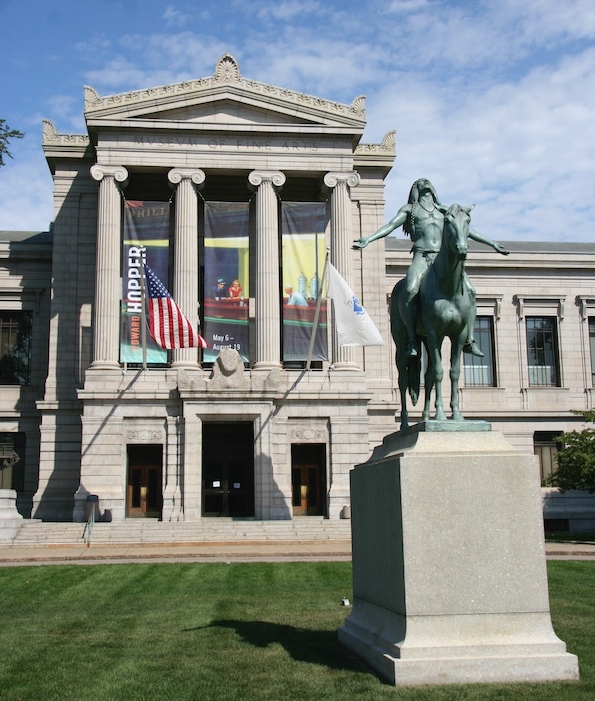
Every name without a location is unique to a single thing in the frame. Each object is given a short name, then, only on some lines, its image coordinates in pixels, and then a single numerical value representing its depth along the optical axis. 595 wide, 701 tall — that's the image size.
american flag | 38.69
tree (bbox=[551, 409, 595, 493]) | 35.78
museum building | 41.75
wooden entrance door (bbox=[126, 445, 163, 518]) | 43.06
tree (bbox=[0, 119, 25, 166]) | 32.06
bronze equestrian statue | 11.36
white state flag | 38.22
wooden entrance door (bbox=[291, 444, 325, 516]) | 44.25
